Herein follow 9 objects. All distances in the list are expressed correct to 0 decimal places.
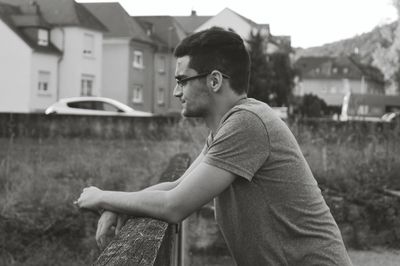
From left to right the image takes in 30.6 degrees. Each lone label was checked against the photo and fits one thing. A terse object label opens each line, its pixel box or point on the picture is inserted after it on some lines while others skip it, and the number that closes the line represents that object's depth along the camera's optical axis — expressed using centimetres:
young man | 228
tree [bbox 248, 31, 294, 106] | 5334
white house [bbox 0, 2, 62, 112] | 4341
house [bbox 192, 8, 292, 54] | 6769
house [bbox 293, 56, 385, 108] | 11732
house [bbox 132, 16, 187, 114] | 5850
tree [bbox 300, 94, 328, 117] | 6462
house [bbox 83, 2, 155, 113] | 5356
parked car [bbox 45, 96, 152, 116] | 2528
